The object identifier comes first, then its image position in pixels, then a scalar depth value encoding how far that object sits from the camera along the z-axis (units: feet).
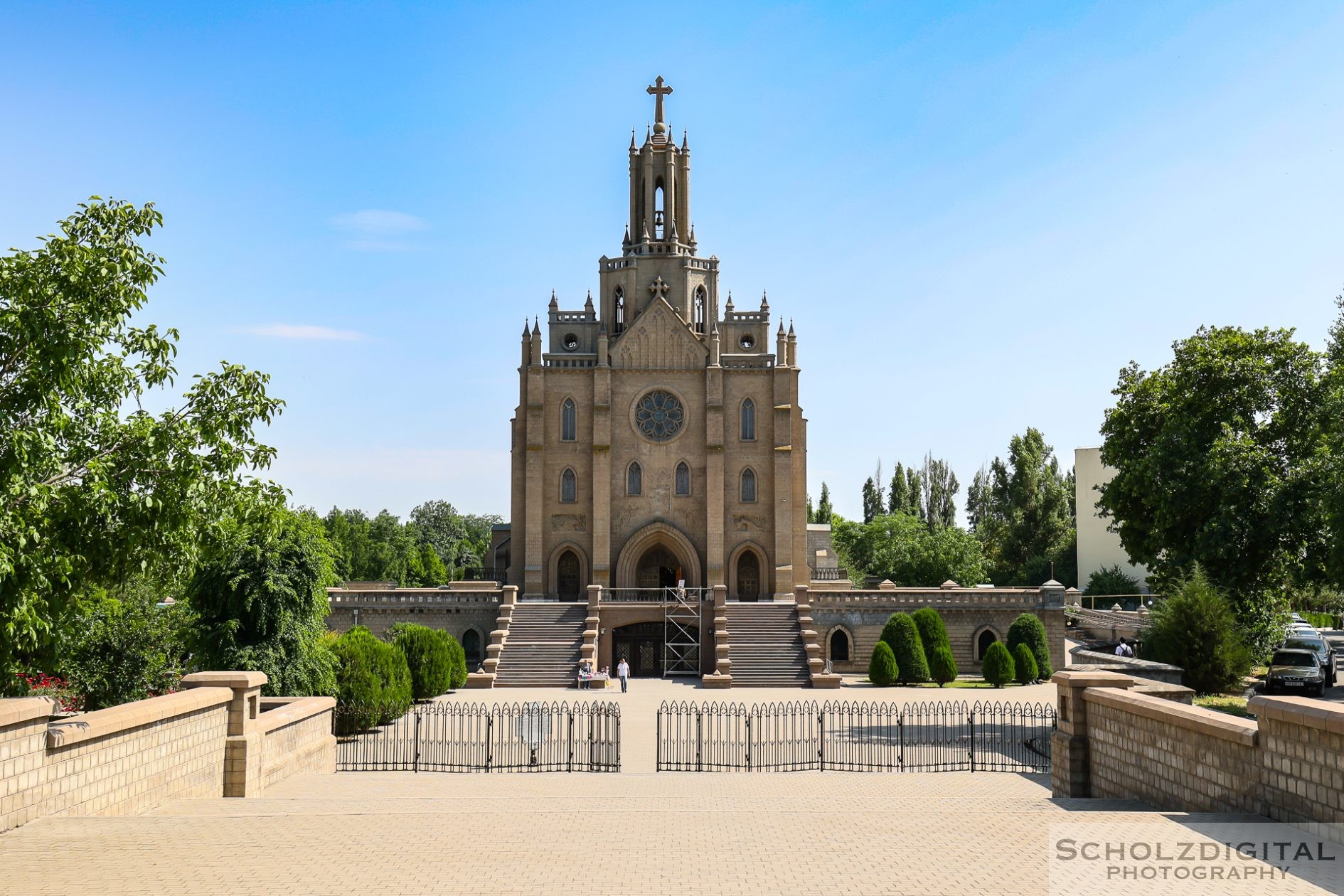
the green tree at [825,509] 377.91
